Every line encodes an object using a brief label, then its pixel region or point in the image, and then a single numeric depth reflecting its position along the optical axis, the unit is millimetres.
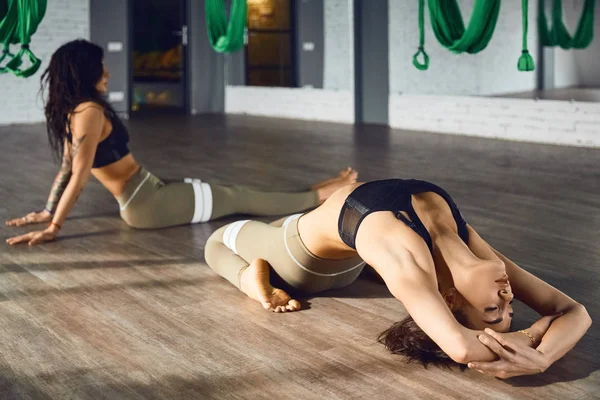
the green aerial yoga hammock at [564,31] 8547
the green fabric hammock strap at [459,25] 6465
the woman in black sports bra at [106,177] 3518
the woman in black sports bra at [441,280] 1844
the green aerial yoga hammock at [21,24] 5207
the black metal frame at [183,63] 10391
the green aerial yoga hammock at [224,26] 8133
